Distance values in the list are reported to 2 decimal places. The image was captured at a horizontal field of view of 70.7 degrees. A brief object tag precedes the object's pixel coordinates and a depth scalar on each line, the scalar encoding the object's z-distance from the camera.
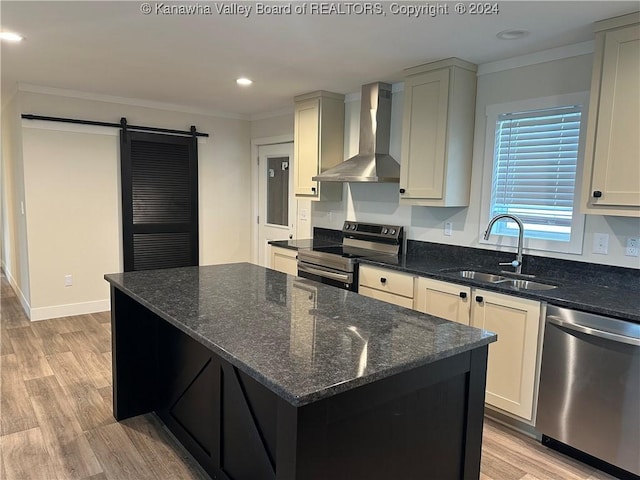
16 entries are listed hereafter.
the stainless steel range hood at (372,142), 3.83
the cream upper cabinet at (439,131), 3.25
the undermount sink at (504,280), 2.89
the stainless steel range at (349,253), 3.62
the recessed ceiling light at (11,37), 2.89
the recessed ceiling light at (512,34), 2.60
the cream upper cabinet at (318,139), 4.34
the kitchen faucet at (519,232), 3.01
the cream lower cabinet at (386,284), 3.19
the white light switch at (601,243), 2.73
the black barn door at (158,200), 5.01
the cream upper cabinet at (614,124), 2.34
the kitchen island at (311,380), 1.30
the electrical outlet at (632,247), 2.61
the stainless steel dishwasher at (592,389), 2.16
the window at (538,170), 2.92
